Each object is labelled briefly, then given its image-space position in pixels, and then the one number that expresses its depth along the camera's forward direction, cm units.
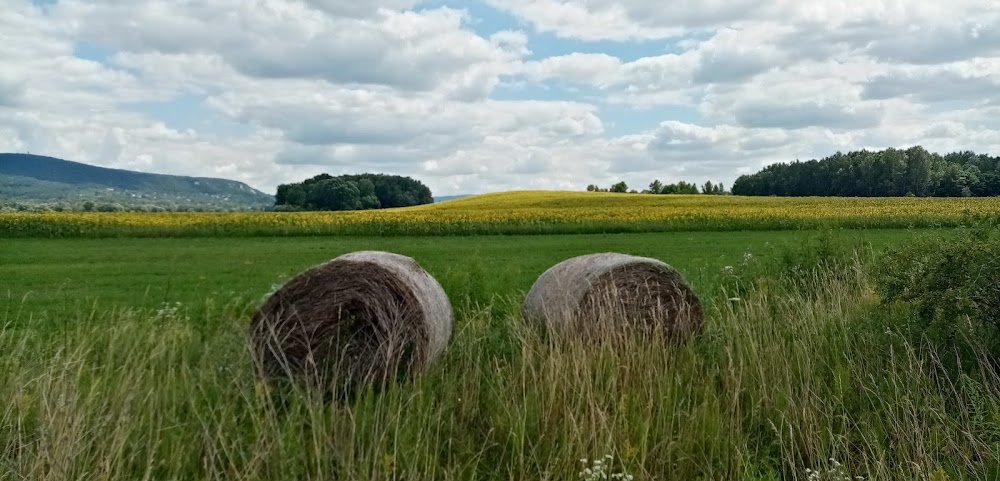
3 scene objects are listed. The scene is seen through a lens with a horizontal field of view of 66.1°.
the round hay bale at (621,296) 796
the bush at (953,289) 725
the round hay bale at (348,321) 675
